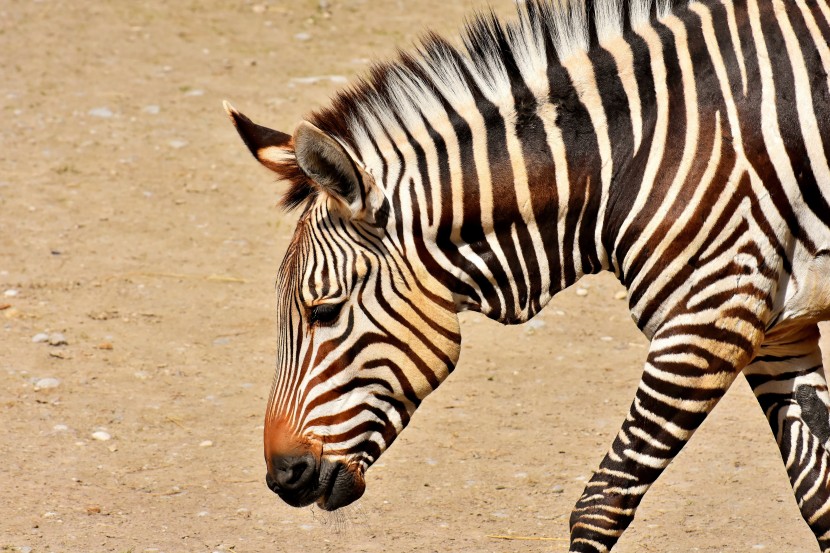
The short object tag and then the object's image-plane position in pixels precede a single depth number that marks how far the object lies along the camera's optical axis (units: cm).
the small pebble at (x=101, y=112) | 1870
